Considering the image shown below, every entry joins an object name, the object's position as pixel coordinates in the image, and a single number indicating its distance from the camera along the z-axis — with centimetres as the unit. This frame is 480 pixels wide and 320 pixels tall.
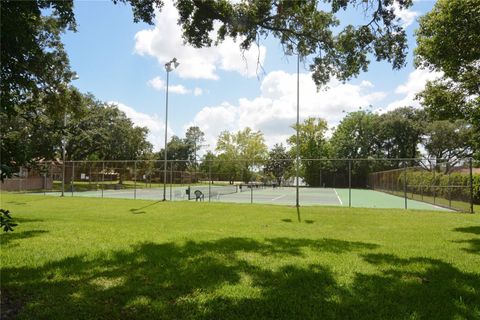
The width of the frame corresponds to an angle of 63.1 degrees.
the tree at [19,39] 437
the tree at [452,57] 1149
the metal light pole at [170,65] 2408
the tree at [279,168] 5350
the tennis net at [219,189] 3239
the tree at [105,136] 4809
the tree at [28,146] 412
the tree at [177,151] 10138
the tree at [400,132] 6625
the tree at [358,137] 6825
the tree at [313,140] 7062
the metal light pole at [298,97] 2129
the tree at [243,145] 8100
